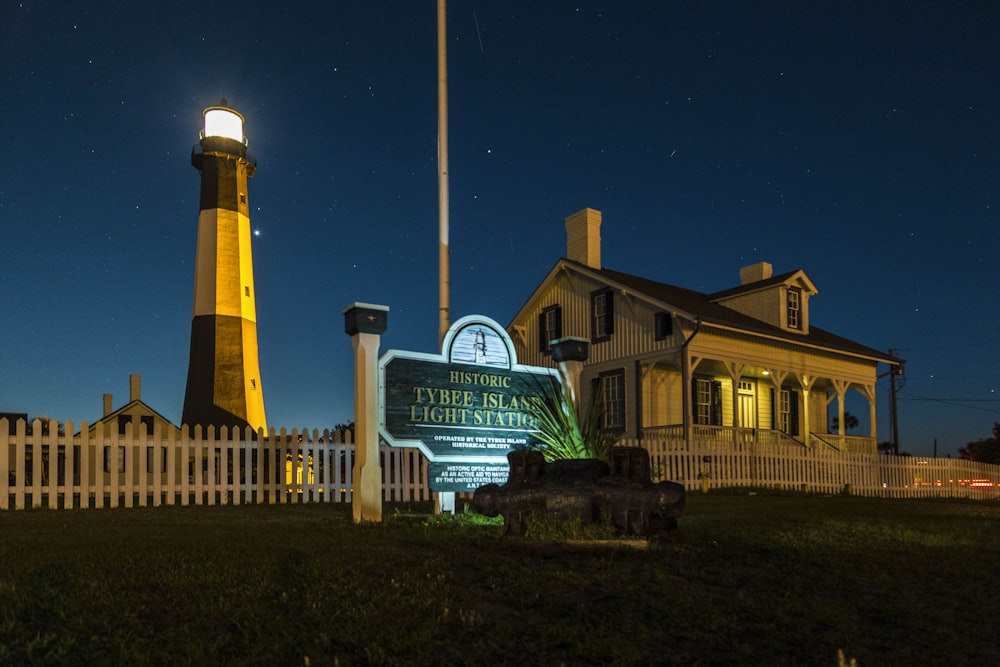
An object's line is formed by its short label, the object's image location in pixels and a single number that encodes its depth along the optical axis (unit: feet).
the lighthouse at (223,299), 104.32
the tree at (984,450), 152.71
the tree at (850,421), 220.64
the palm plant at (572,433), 32.68
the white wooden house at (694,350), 83.25
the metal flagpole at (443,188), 41.65
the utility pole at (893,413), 133.39
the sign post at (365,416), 33.24
